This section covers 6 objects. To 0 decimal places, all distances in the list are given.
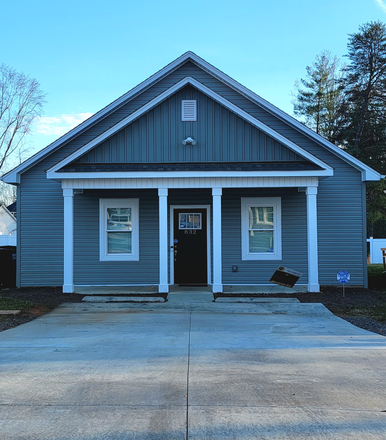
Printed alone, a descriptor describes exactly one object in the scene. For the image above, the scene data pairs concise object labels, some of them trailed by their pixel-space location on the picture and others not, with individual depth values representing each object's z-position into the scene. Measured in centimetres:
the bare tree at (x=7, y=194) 4628
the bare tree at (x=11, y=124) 3844
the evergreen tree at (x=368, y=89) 2876
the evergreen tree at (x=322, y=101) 3338
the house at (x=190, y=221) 1334
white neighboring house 4771
